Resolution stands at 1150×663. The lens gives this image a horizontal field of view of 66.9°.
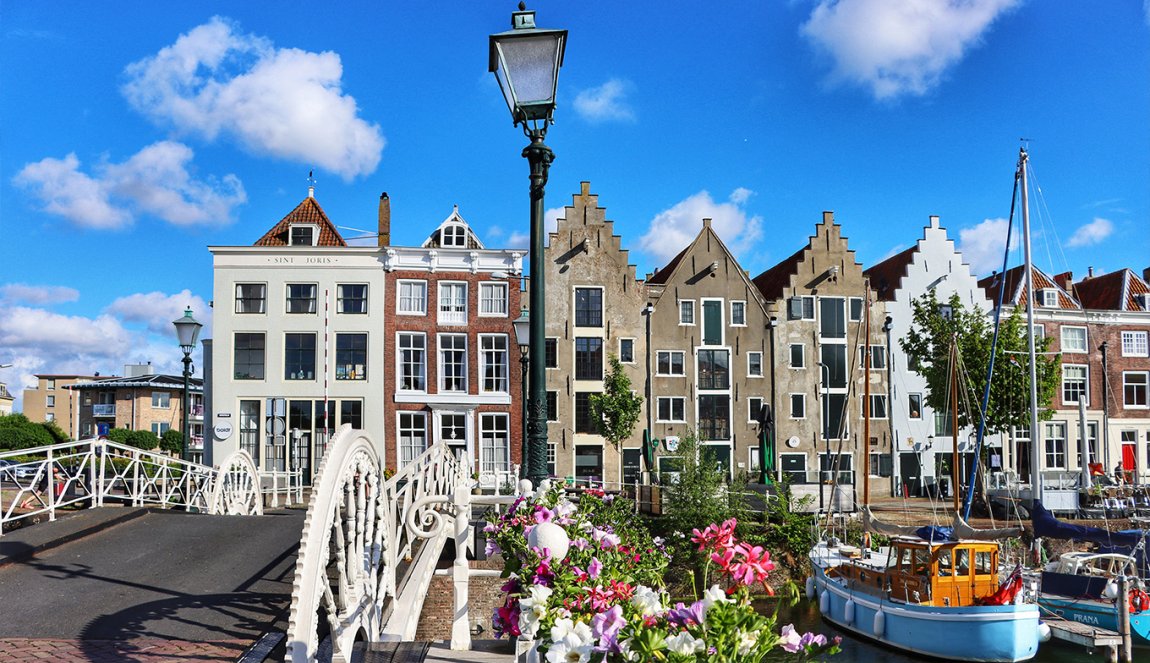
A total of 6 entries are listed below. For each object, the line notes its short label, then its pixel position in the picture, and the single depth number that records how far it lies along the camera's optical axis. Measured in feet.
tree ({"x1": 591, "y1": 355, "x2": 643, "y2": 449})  119.14
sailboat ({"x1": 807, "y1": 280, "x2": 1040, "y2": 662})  58.65
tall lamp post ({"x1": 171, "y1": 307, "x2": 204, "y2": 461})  60.29
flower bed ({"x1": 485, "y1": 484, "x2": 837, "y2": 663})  8.68
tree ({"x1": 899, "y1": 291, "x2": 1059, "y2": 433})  104.99
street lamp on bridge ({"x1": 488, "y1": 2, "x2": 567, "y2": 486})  18.72
